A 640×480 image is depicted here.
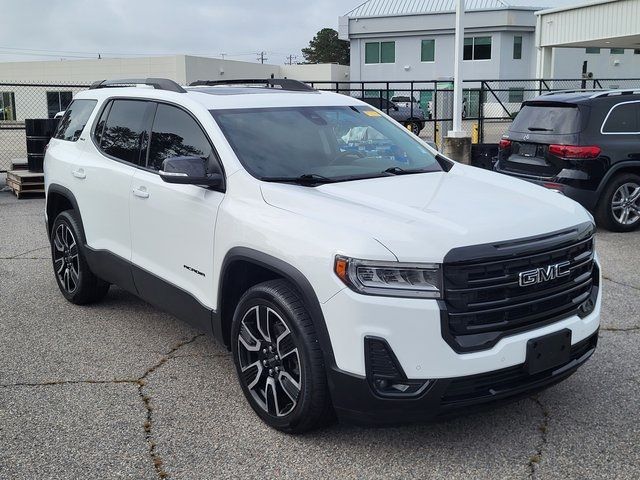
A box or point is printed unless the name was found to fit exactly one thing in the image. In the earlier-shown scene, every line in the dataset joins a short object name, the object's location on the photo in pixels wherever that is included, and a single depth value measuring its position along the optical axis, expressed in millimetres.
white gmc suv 3238
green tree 94312
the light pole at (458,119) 15039
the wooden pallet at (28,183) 12734
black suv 8742
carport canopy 23953
